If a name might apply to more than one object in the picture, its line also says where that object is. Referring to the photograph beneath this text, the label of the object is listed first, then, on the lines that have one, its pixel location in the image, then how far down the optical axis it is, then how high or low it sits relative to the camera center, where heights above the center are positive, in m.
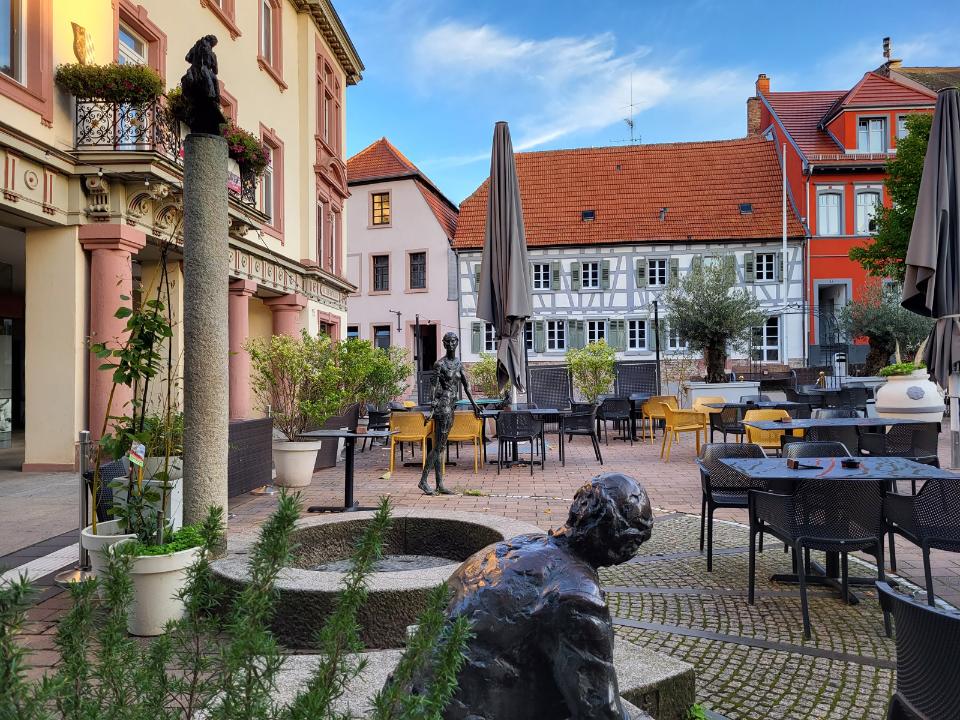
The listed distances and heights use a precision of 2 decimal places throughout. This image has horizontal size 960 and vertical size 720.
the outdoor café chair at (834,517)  3.86 -0.90
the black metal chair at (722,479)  5.01 -0.92
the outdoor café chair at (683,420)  10.43 -0.89
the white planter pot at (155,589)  3.45 -1.13
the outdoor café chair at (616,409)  13.59 -0.91
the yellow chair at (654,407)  12.58 -0.82
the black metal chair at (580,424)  10.66 -0.96
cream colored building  8.74 +2.60
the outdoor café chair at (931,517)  3.89 -0.91
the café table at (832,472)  3.97 -0.68
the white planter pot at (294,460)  7.82 -1.08
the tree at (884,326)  23.56 +1.28
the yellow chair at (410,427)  9.55 -0.88
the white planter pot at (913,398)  9.27 -0.50
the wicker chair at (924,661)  1.59 -0.75
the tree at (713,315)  21.55 +1.56
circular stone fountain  3.08 -1.05
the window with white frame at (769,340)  29.22 +0.99
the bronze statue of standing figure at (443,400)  7.93 -0.41
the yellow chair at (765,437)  8.73 -0.96
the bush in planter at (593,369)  16.44 -0.12
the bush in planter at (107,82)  9.16 +3.92
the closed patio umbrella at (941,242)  7.61 +1.35
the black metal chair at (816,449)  5.33 -0.69
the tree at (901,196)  20.48 +5.17
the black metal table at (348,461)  6.60 -0.94
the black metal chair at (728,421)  10.01 -0.88
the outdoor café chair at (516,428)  9.79 -0.92
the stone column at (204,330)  4.13 +0.23
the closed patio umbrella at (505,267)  9.88 +1.45
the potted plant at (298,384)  8.41 -0.22
